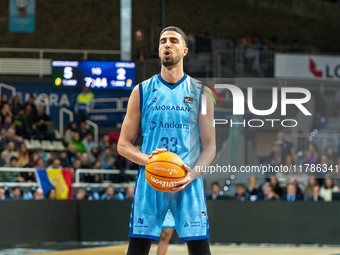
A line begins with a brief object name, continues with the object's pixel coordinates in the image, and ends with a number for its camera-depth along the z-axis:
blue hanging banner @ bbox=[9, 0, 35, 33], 19.80
